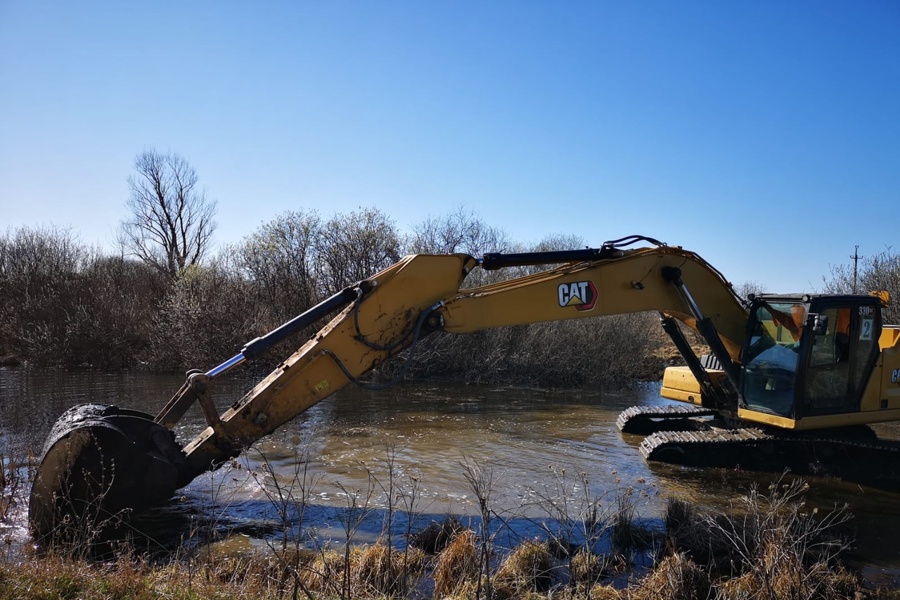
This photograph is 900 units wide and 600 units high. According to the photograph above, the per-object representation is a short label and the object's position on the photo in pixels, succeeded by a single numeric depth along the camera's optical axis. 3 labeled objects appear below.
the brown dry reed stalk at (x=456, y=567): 4.70
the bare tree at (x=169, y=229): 33.81
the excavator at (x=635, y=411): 5.35
